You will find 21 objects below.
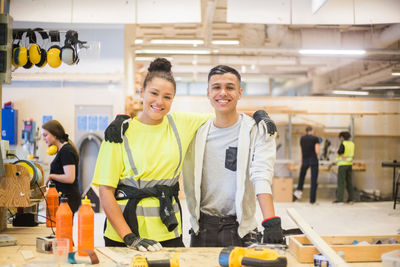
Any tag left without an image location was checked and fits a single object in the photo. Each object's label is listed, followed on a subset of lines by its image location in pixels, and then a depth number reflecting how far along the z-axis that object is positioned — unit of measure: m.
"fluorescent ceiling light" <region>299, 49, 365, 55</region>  7.23
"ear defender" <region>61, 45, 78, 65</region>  3.24
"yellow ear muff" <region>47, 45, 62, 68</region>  3.17
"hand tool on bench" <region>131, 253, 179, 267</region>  1.55
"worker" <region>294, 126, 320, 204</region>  8.96
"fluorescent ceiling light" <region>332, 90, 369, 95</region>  11.00
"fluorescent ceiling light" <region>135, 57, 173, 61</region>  10.77
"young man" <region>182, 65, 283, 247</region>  2.16
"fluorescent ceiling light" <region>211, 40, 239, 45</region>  10.55
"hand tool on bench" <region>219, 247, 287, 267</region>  1.51
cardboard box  9.15
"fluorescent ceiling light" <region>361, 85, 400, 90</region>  10.27
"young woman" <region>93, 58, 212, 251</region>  1.99
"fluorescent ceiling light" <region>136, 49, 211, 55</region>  8.38
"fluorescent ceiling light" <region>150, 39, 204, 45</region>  8.58
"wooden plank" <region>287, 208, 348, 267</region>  1.52
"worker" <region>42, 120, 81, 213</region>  3.80
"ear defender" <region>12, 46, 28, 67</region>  2.60
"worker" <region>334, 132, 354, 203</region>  9.07
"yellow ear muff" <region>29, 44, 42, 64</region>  2.81
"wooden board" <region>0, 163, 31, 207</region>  2.27
